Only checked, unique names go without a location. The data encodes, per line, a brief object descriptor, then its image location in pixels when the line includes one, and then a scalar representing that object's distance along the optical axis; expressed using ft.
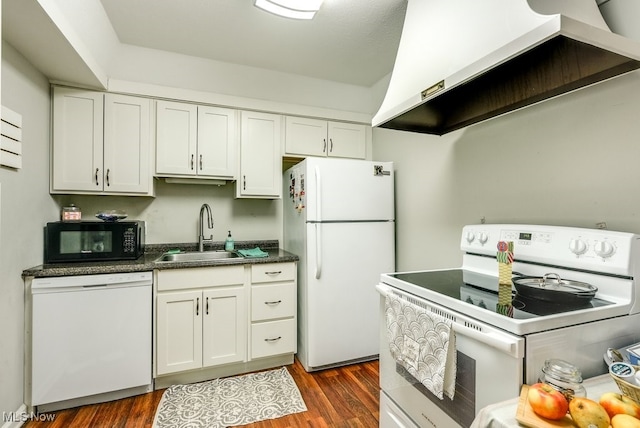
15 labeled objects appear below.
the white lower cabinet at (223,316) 6.75
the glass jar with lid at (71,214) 7.16
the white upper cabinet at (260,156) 8.46
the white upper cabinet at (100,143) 6.90
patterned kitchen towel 3.28
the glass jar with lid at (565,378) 2.46
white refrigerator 7.49
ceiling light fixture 5.68
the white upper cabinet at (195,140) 7.74
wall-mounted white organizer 5.05
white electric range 2.79
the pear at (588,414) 2.16
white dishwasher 5.86
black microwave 6.48
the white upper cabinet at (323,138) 9.00
